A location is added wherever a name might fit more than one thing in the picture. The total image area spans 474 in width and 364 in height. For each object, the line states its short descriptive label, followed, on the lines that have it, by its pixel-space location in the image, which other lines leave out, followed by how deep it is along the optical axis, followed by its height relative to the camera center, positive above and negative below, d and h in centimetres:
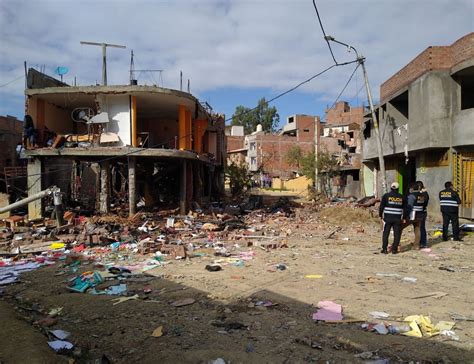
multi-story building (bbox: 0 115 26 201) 2359 +257
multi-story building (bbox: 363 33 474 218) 1488 +232
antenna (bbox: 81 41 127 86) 2005 +611
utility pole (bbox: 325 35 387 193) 1613 +299
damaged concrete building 1603 +167
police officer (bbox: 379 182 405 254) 917 -75
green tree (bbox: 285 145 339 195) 3042 +86
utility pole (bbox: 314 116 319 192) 2967 +130
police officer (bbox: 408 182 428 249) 968 -74
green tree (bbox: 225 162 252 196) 2875 +9
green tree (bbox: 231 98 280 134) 7231 +1100
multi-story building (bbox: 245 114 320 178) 5428 +419
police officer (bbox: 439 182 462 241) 1071 -83
